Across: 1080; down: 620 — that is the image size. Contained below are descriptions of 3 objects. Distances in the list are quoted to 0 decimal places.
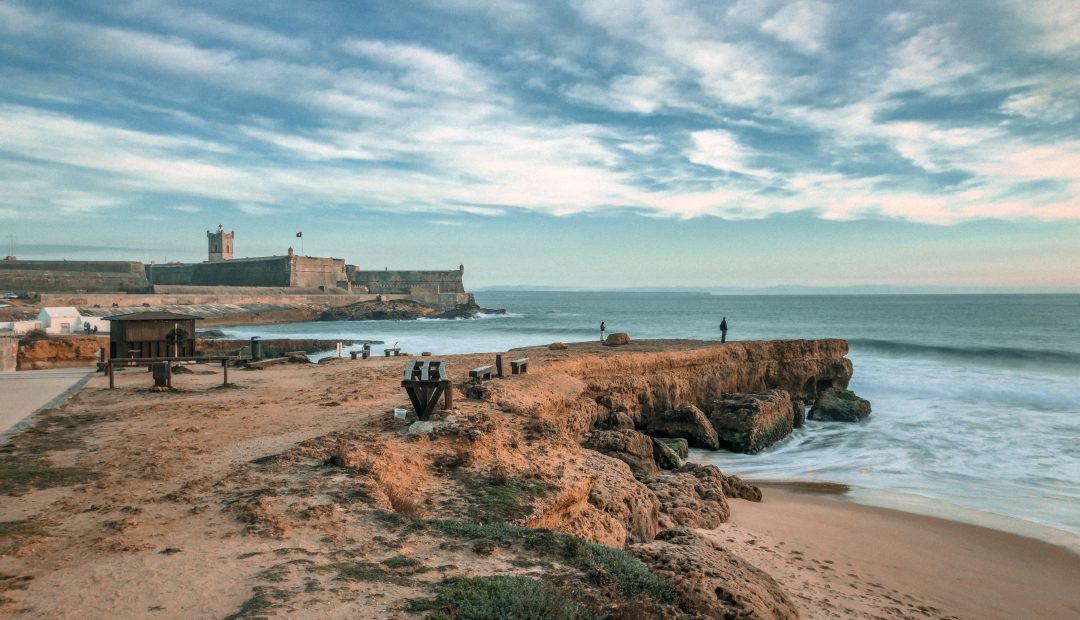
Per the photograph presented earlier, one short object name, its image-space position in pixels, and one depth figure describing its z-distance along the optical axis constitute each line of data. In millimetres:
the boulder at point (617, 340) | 22969
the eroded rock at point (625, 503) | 7594
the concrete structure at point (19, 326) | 24812
